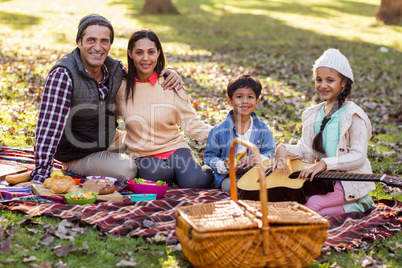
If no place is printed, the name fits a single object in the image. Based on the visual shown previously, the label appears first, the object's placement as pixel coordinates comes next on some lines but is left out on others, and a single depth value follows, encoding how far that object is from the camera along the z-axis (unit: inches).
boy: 197.6
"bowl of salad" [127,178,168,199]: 187.0
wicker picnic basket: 122.1
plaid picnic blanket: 154.1
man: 188.7
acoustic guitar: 177.0
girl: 175.5
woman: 204.8
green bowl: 171.0
